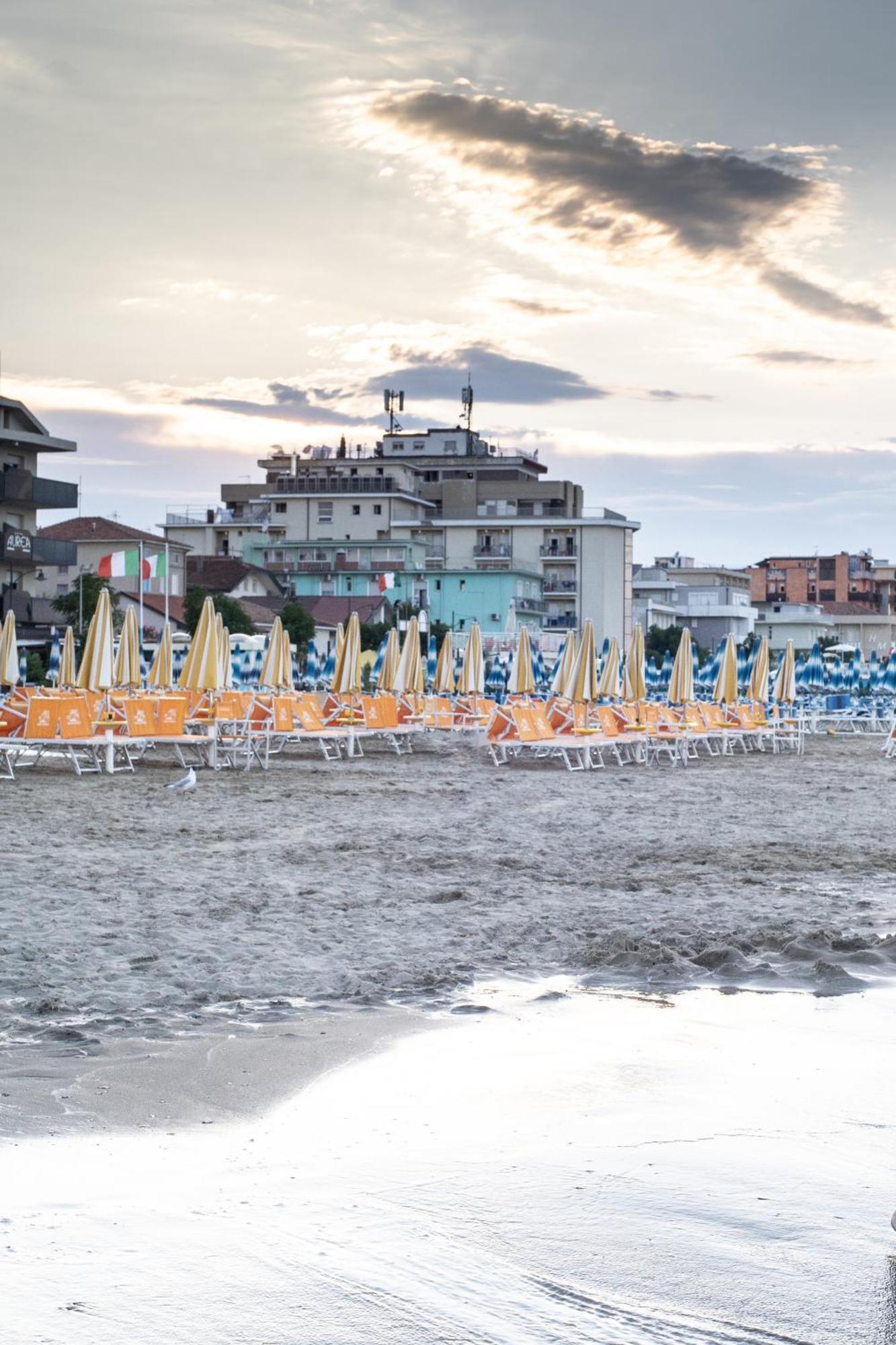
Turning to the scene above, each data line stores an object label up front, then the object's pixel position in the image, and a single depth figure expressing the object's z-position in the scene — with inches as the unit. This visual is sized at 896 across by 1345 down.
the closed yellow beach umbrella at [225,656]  900.9
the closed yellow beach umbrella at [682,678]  1147.9
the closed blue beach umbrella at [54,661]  1391.5
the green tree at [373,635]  2955.2
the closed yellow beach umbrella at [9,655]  884.0
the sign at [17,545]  2223.2
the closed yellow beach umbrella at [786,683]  1403.8
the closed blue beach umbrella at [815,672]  1726.1
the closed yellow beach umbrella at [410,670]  1173.1
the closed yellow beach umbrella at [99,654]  817.5
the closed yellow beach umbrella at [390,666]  1170.6
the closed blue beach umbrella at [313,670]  1422.2
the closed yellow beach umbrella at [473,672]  1285.7
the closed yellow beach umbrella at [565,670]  1008.2
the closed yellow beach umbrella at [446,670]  1352.1
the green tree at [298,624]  2746.1
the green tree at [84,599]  2244.1
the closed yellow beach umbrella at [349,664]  1039.6
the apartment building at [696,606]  4606.3
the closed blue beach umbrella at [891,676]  1557.6
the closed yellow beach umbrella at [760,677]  1318.9
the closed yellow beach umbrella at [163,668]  1055.6
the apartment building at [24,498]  2268.7
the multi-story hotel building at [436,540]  3695.9
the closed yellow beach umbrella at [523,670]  1173.1
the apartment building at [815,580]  7052.2
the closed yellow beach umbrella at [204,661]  843.4
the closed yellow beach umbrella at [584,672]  987.3
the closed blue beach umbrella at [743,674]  1533.5
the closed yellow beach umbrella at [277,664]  1020.5
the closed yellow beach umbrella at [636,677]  1121.4
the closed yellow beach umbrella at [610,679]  1084.5
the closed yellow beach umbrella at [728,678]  1218.0
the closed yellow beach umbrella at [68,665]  1098.7
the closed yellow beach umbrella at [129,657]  908.0
